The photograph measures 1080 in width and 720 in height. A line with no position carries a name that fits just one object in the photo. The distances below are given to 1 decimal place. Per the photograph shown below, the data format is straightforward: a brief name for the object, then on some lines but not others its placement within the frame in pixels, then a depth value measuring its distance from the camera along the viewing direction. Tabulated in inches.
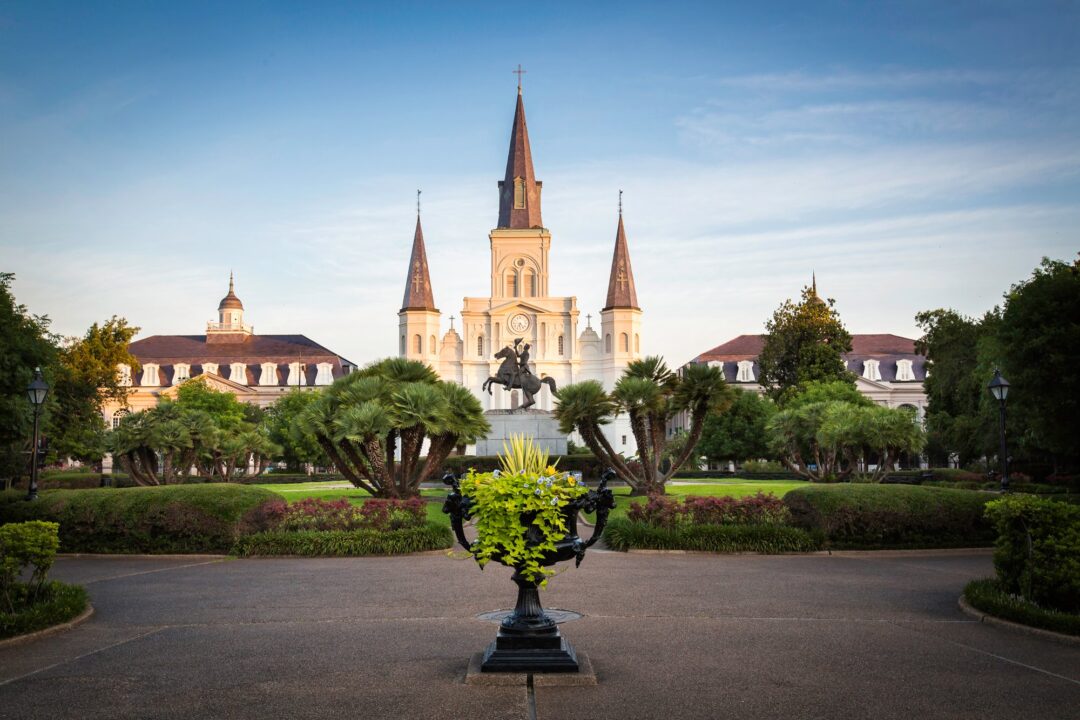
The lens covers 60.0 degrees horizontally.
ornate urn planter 319.3
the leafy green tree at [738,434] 2630.4
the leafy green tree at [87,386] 1727.4
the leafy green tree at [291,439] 2391.7
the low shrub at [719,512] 734.5
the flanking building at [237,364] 4202.8
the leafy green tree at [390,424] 971.9
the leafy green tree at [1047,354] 1003.9
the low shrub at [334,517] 728.3
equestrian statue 1541.6
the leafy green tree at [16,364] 1044.5
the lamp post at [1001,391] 850.1
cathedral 3769.7
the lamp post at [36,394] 807.6
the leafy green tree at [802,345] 2578.7
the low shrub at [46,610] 388.5
